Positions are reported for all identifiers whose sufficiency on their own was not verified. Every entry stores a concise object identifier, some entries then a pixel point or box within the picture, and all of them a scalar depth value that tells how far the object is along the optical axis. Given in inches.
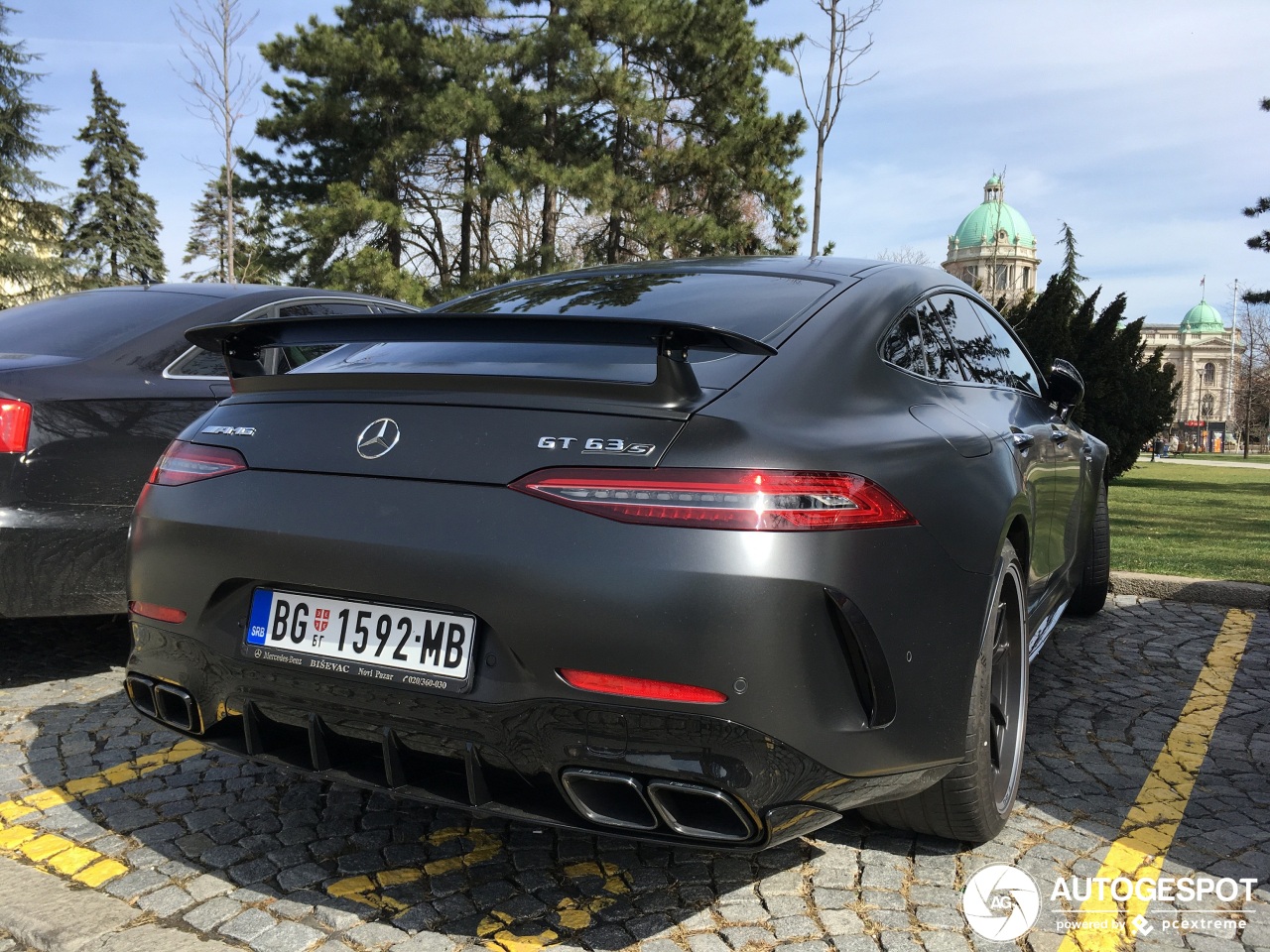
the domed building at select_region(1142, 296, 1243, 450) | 4478.3
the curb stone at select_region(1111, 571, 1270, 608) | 233.9
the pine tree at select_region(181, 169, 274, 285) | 1293.3
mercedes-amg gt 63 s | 74.1
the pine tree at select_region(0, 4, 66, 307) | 1248.8
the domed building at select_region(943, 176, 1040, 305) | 3166.8
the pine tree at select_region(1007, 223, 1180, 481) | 649.6
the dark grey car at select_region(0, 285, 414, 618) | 142.4
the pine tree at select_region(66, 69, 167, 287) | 1711.4
